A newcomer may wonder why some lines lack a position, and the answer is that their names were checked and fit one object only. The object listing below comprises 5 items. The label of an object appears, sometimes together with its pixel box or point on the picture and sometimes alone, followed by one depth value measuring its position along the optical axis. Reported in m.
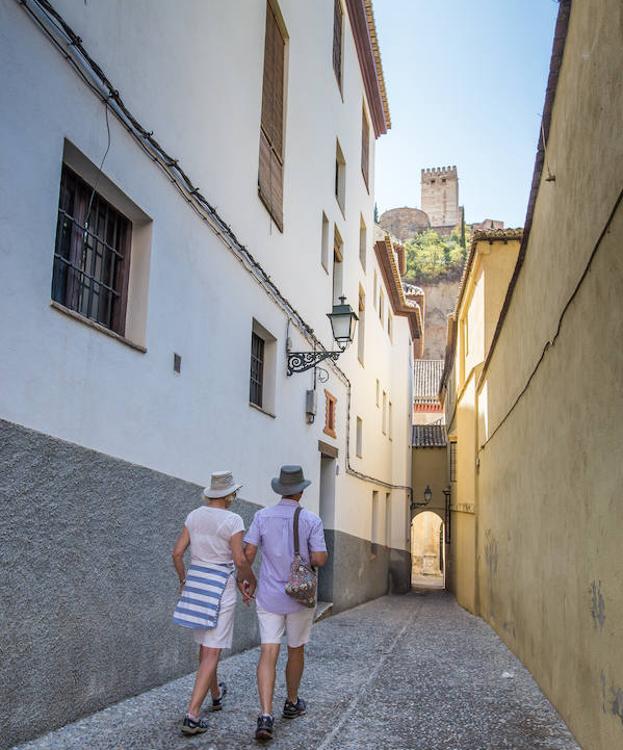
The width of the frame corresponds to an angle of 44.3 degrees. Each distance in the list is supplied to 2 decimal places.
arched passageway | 39.12
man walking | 4.95
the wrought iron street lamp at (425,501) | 25.84
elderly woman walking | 4.67
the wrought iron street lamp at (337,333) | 9.99
